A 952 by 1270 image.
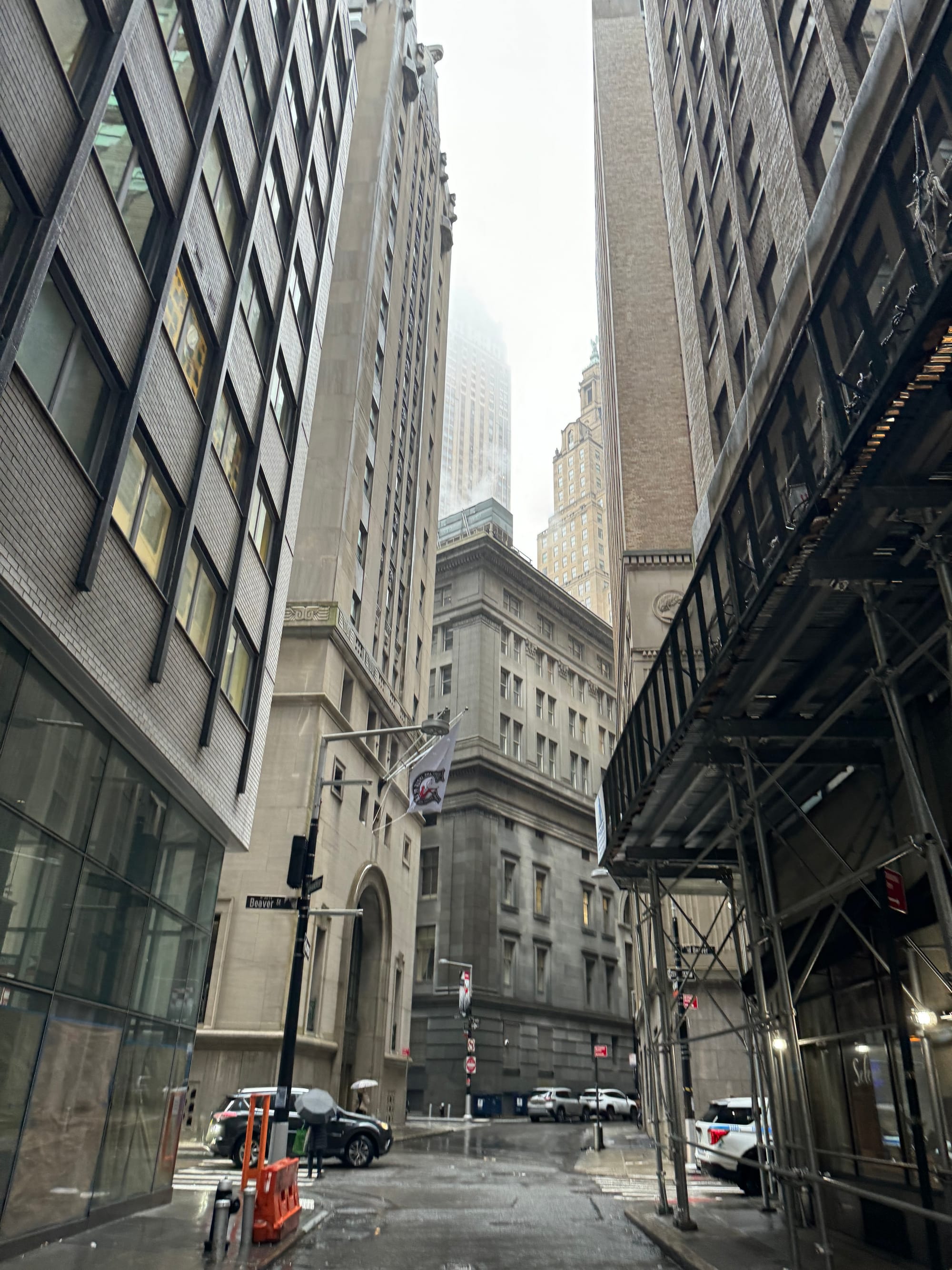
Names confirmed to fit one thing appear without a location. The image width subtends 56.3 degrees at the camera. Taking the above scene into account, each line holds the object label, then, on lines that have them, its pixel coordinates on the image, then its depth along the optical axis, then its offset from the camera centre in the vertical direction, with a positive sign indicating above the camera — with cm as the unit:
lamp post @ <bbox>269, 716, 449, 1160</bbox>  1358 +170
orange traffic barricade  1123 -131
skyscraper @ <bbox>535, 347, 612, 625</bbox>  14500 +9096
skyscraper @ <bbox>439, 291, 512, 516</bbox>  17825 +12680
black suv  2158 -88
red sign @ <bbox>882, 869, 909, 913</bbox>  925 +206
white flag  2512 +807
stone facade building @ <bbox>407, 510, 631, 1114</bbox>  5691 +1528
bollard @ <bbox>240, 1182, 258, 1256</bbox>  1084 -141
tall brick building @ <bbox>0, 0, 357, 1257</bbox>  991 +690
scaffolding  669 +419
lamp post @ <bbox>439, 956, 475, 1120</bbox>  4719 +405
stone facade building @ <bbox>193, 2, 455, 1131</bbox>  2927 +1646
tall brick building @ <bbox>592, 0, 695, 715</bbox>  3647 +3334
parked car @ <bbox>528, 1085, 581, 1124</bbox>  4838 -22
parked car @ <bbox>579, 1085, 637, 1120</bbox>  5100 -12
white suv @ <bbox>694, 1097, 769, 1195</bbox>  1792 -60
